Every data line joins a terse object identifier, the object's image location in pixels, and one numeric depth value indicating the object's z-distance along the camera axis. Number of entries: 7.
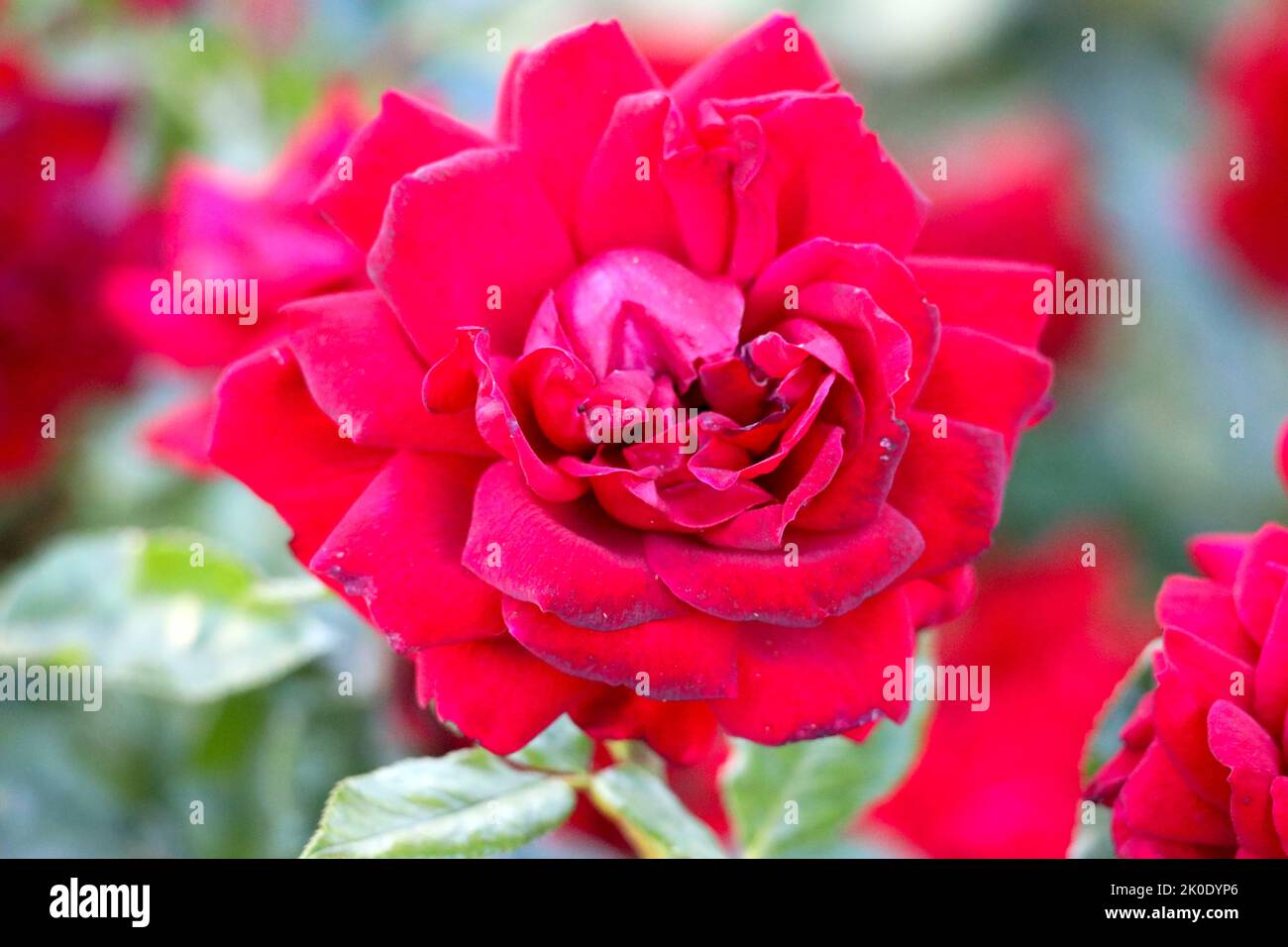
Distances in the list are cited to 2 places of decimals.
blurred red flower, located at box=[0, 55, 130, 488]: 0.40
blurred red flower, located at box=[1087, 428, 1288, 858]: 0.27
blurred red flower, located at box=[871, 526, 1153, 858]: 0.41
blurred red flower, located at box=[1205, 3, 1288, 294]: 0.53
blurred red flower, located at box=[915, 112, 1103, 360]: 0.47
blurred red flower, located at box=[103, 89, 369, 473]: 0.31
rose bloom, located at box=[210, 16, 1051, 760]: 0.26
